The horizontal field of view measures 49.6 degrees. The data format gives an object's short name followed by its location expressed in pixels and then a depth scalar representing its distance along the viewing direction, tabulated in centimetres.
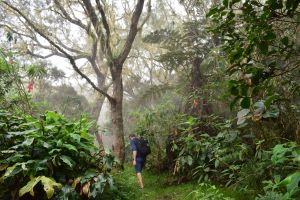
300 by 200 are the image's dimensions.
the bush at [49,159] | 428
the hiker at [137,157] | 826
